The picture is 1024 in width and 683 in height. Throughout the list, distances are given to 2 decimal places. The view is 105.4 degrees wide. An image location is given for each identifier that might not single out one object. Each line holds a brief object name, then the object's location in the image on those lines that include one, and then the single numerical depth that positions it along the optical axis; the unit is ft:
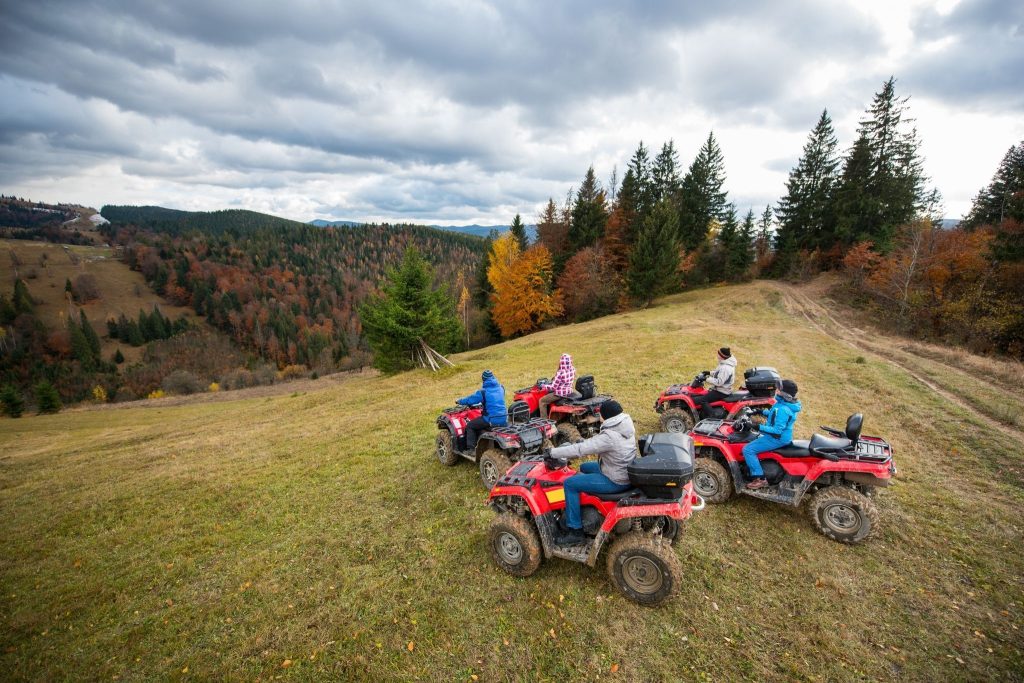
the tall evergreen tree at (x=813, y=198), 127.95
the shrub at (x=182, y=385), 204.74
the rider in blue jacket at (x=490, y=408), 23.36
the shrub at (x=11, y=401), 105.40
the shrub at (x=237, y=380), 214.90
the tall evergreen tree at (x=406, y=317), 72.18
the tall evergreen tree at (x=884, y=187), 112.88
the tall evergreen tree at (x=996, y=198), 99.27
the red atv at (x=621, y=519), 13.78
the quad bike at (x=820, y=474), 17.07
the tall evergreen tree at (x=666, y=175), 137.59
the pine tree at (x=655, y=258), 105.91
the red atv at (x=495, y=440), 22.08
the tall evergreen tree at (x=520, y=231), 133.49
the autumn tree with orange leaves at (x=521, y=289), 107.55
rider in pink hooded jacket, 28.71
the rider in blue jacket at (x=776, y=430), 18.67
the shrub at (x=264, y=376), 209.46
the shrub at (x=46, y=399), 114.93
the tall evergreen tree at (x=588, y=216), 124.06
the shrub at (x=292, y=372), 259.56
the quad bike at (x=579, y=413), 26.81
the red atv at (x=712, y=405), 27.20
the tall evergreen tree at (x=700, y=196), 135.64
